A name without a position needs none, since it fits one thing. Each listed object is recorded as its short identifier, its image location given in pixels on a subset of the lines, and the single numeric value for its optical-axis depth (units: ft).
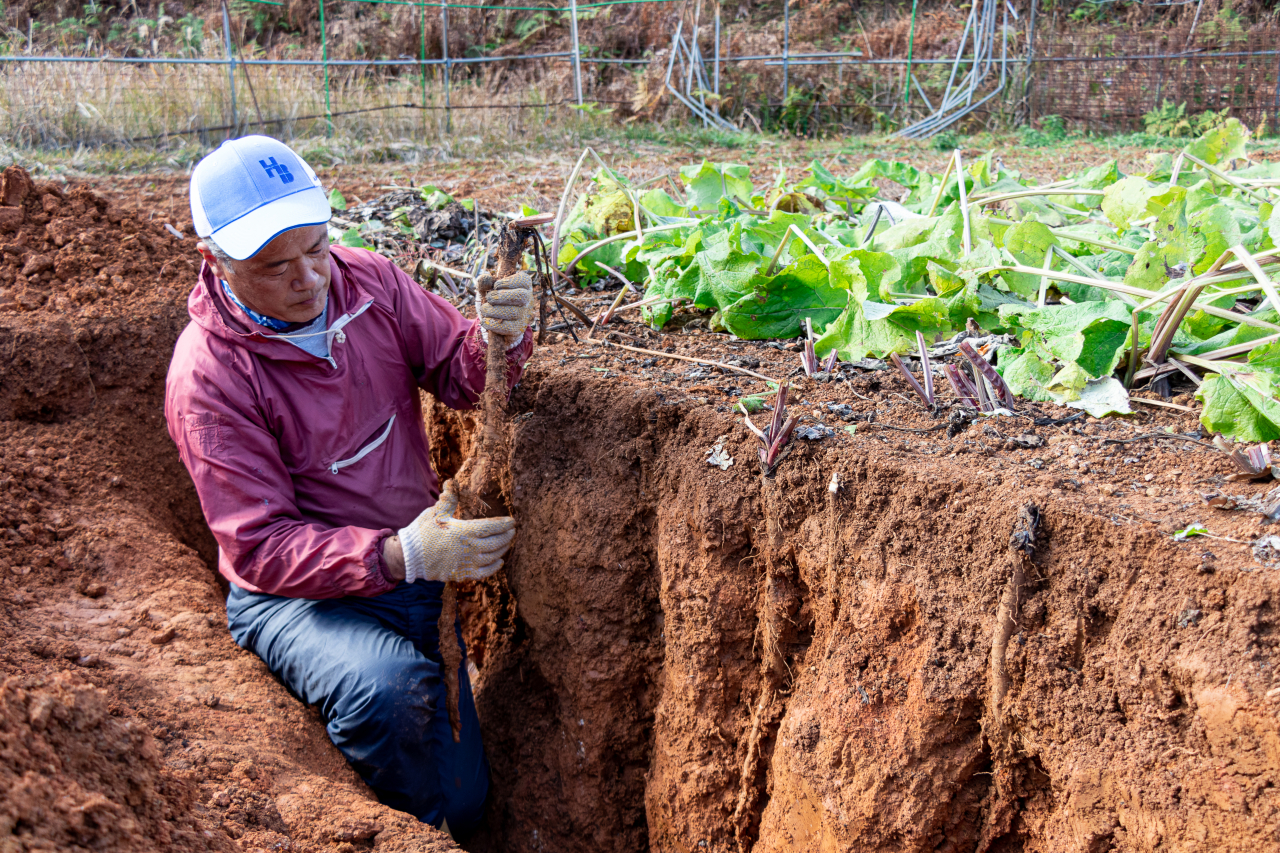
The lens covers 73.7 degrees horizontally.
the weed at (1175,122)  28.86
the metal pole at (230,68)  22.35
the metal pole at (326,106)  24.32
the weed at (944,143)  28.60
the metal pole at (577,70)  28.04
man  6.54
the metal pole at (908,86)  32.55
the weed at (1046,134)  29.66
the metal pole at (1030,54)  32.60
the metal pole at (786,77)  31.88
